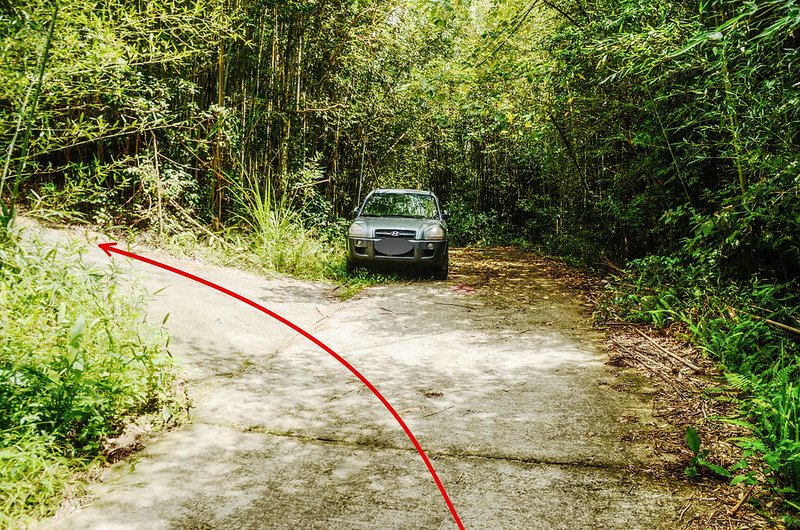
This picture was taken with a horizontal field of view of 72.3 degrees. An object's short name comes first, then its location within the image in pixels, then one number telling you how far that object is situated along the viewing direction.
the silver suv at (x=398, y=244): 8.12
